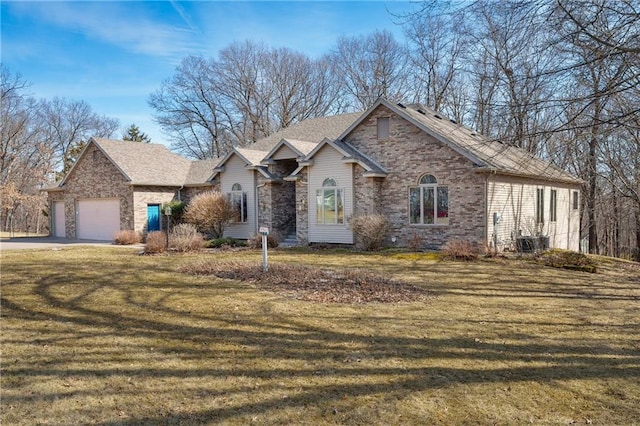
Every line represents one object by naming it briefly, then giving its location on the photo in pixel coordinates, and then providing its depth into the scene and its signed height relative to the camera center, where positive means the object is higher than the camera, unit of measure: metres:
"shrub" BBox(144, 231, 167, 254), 16.52 -0.94
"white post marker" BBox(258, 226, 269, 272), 11.08 -0.93
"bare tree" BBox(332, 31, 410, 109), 34.47 +11.66
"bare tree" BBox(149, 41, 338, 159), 39.47 +10.95
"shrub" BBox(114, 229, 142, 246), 21.41 -0.93
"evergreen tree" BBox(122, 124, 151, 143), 49.69 +9.32
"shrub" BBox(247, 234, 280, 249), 18.58 -1.06
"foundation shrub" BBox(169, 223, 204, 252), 16.89 -0.81
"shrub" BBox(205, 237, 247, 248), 19.56 -1.14
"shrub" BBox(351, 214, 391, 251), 16.72 -0.57
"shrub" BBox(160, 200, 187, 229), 23.66 +0.40
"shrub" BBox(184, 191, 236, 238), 20.75 +0.23
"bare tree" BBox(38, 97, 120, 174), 45.97 +10.16
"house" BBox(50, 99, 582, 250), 16.47 +1.31
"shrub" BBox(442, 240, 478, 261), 14.31 -1.22
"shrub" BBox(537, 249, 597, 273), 12.79 -1.48
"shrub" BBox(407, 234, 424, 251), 16.38 -1.06
